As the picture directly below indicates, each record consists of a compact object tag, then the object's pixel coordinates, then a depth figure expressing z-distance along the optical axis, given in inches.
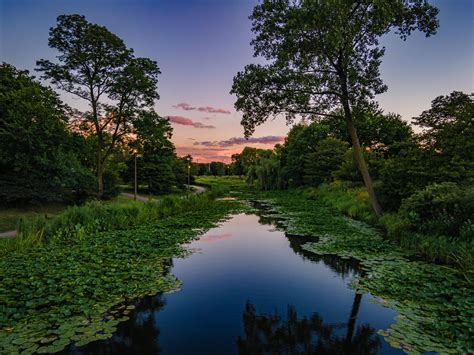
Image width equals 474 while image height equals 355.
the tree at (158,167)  1282.0
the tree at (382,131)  1348.4
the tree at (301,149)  1515.7
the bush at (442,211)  302.7
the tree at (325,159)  1241.0
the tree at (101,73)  750.5
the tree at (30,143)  605.7
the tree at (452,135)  420.8
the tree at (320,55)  433.4
